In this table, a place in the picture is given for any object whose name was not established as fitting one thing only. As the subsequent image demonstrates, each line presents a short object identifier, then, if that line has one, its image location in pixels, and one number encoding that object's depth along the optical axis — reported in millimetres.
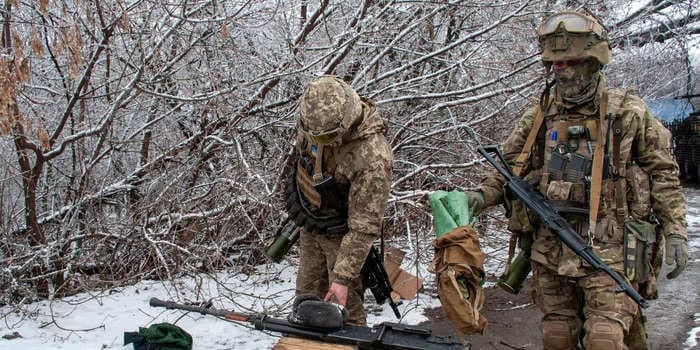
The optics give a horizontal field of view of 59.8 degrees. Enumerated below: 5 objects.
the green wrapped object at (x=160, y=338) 3779
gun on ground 2379
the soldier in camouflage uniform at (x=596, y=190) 3031
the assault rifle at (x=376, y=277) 3479
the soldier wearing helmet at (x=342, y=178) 2941
